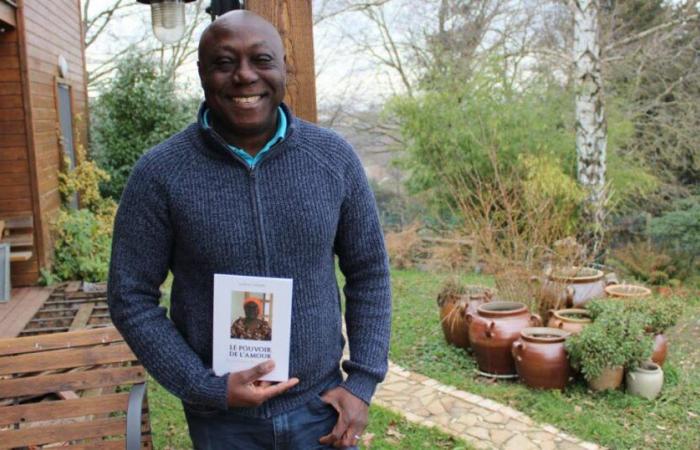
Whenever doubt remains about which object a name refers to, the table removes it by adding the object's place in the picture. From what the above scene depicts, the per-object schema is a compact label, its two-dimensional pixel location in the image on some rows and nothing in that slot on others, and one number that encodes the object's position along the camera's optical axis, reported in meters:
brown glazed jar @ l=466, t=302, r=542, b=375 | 5.07
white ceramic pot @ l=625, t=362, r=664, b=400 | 4.60
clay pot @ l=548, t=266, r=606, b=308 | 5.64
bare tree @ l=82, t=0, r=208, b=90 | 18.25
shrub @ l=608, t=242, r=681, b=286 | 9.16
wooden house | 6.75
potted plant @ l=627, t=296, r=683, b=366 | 4.91
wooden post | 2.10
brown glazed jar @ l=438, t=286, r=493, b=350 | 5.69
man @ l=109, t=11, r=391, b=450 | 1.42
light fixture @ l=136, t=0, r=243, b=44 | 4.31
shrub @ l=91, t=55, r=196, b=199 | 11.19
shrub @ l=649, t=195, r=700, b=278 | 9.62
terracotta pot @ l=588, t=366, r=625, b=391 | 4.64
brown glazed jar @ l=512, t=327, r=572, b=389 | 4.74
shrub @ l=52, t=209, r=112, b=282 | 7.36
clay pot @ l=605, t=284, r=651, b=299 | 5.41
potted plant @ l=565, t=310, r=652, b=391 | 4.56
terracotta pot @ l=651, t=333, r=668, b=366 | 4.91
